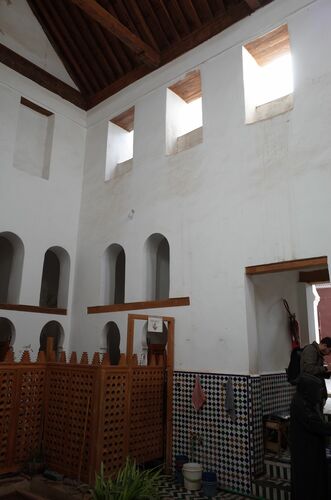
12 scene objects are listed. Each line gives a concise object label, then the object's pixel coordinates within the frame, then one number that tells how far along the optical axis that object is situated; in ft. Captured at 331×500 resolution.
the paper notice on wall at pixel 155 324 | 20.89
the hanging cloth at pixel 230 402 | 19.30
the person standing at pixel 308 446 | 13.23
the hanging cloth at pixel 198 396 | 20.75
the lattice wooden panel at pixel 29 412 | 20.51
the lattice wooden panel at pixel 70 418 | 18.99
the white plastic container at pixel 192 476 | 18.73
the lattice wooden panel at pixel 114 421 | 18.66
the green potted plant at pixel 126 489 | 12.45
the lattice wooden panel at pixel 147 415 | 20.22
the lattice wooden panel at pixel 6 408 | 19.72
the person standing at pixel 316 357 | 16.74
